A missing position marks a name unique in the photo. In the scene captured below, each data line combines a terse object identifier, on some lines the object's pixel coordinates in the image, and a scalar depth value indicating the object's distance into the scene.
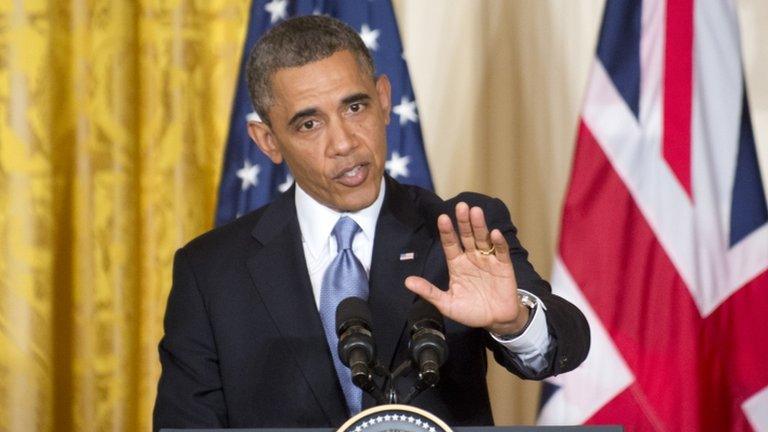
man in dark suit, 8.73
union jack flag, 9.37
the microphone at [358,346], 8.33
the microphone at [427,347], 8.33
